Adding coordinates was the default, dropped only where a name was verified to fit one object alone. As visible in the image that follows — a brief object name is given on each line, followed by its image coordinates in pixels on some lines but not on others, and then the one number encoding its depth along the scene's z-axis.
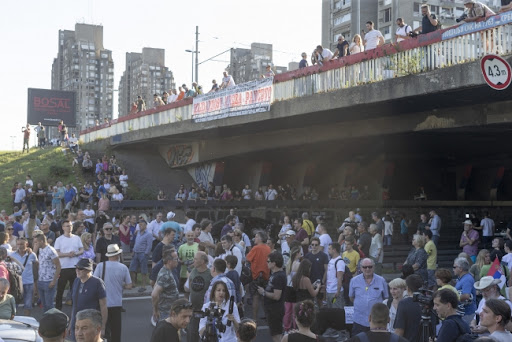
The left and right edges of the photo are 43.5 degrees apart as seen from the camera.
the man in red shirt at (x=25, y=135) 47.28
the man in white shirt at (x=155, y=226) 17.03
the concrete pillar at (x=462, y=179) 40.81
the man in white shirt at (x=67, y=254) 11.57
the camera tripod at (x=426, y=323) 6.37
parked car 7.06
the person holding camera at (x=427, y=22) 17.47
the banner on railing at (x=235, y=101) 23.72
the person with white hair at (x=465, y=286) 8.40
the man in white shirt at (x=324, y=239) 13.78
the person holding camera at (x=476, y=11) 15.63
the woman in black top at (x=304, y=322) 5.79
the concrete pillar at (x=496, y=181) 39.53
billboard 63.12
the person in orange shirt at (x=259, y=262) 11.55
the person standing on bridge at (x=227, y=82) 27.27
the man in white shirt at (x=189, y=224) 15.23
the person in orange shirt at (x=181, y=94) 31.69
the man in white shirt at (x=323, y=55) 21.25
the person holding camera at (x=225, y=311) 7.22
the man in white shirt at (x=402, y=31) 18.97
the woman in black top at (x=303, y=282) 9.52
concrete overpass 17.06
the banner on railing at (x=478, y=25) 15.11
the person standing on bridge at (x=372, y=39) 19.69
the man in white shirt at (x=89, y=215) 20.79
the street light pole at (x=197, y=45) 48.54
